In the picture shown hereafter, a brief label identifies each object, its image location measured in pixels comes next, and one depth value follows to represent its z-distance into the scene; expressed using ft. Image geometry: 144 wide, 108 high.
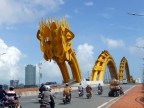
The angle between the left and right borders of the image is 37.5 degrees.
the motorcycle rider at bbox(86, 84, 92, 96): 76.36
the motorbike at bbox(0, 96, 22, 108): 34.25
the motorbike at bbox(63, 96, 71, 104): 58.57
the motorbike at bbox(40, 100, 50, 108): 29.69
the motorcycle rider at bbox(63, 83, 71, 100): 59.21
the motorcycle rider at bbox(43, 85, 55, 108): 30.04
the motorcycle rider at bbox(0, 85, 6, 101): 36.61
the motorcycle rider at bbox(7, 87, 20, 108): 34.42
